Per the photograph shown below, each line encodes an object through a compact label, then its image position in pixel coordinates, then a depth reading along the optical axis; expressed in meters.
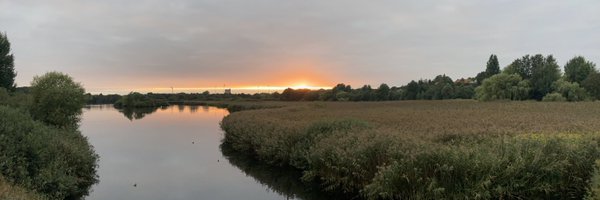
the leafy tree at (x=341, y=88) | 159.82
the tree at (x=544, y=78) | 89.75
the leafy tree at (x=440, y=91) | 115.81
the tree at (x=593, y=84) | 77.19
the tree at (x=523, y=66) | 101.95
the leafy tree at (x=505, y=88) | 84.62
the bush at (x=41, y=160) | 15.88
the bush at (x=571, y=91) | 77.38
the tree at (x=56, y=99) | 37.69
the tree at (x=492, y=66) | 113.06
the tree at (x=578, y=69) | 91.12
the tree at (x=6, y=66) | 53.56
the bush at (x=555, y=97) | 75.59
